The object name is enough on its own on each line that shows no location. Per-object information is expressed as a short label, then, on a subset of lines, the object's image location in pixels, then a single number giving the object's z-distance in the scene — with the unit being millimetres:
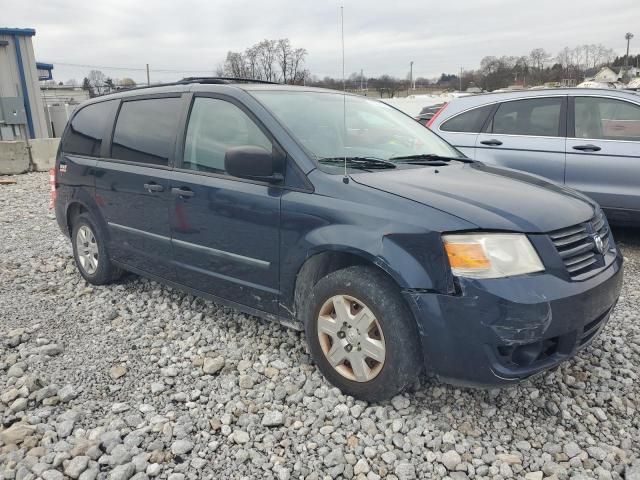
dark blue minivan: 2379
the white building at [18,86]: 14695
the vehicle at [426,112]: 9488
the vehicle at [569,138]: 5270
